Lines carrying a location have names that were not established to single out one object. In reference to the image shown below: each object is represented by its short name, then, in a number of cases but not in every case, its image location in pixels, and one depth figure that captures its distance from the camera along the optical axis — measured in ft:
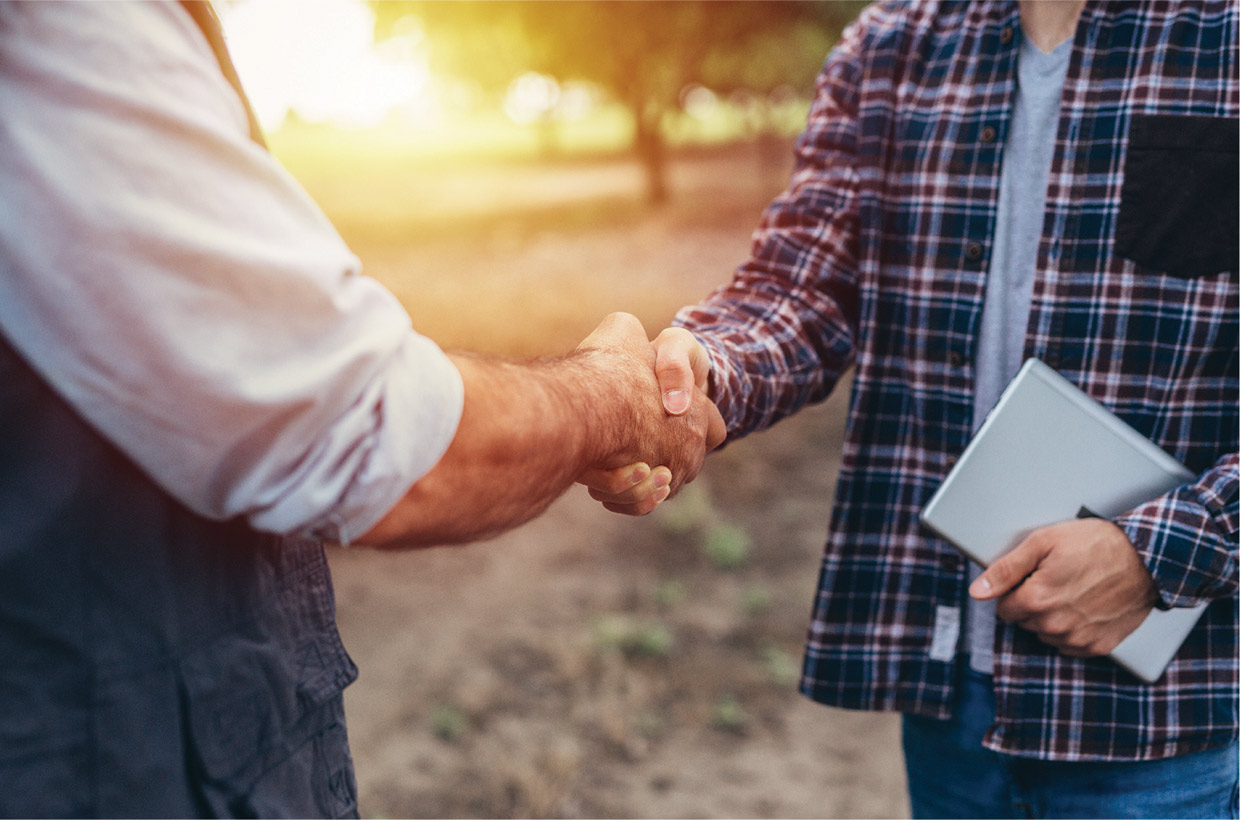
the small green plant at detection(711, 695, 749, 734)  13.37
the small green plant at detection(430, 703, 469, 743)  12.96
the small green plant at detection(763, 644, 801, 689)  14.40
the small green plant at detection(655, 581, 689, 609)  16.35
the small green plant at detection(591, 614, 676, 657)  14.87
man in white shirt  2.82
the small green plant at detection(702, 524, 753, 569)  17.85
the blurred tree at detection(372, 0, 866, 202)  46.37
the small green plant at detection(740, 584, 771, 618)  16.30
